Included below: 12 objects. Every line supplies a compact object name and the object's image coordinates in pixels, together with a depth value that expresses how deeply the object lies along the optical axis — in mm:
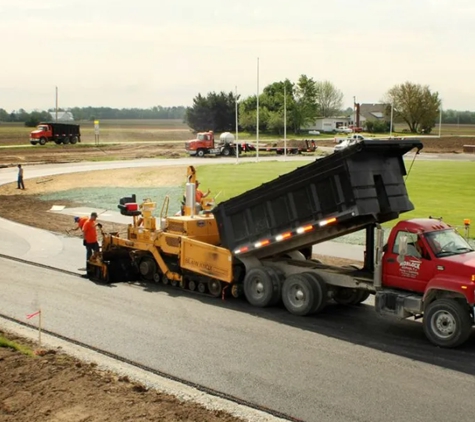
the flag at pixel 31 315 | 13519
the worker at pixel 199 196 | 18156
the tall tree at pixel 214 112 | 117625
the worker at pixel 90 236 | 17562
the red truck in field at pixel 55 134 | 78188
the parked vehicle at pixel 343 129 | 129125
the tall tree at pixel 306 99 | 115312
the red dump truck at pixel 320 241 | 12031
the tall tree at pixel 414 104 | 126000
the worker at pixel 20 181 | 39344
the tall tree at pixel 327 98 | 167375
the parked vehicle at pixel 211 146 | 69688
